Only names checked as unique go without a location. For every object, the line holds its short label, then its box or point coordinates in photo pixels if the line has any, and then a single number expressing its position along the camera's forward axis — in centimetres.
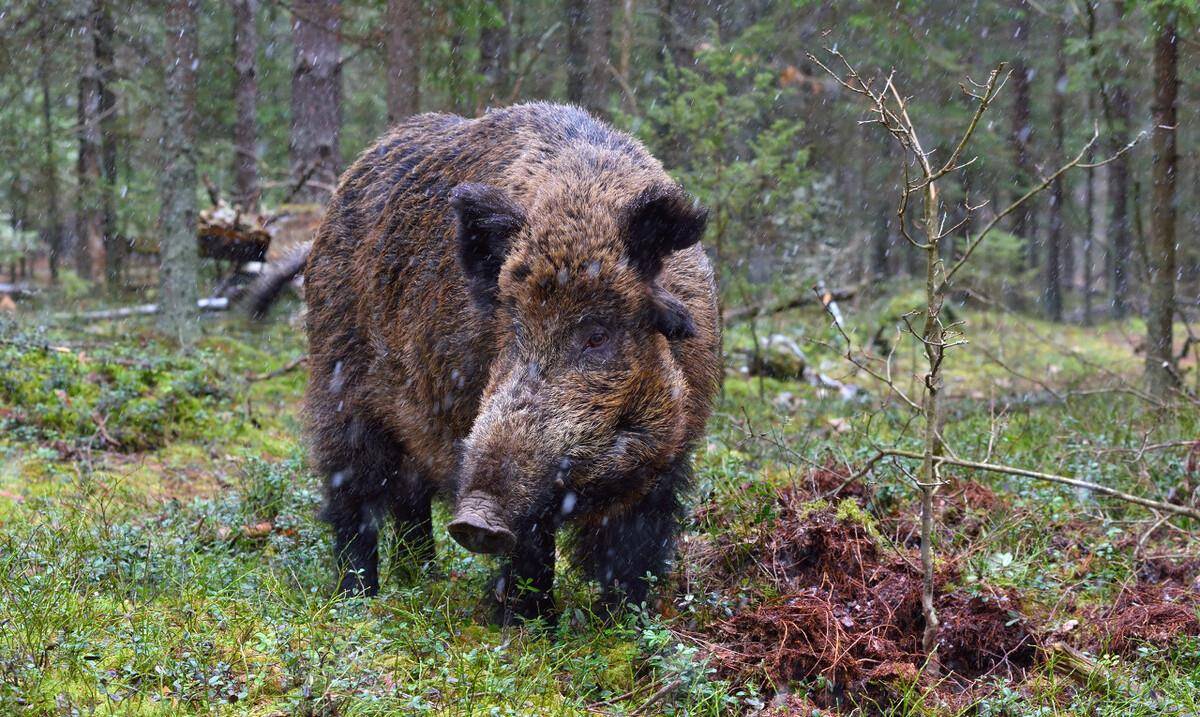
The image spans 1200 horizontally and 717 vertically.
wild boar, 386
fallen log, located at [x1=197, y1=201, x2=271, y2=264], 1330
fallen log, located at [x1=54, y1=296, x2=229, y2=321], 1219
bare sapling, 364
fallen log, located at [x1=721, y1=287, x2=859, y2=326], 1311
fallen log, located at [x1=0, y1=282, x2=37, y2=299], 1580
